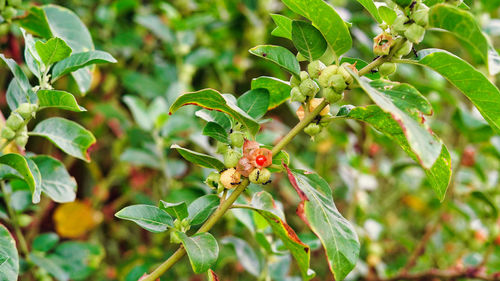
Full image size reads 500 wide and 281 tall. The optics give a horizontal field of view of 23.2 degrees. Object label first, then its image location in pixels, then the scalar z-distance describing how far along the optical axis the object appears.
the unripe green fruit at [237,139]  0.61
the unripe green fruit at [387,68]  0.59
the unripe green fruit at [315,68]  0.60
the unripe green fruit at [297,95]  0.60
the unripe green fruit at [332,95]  0.58
